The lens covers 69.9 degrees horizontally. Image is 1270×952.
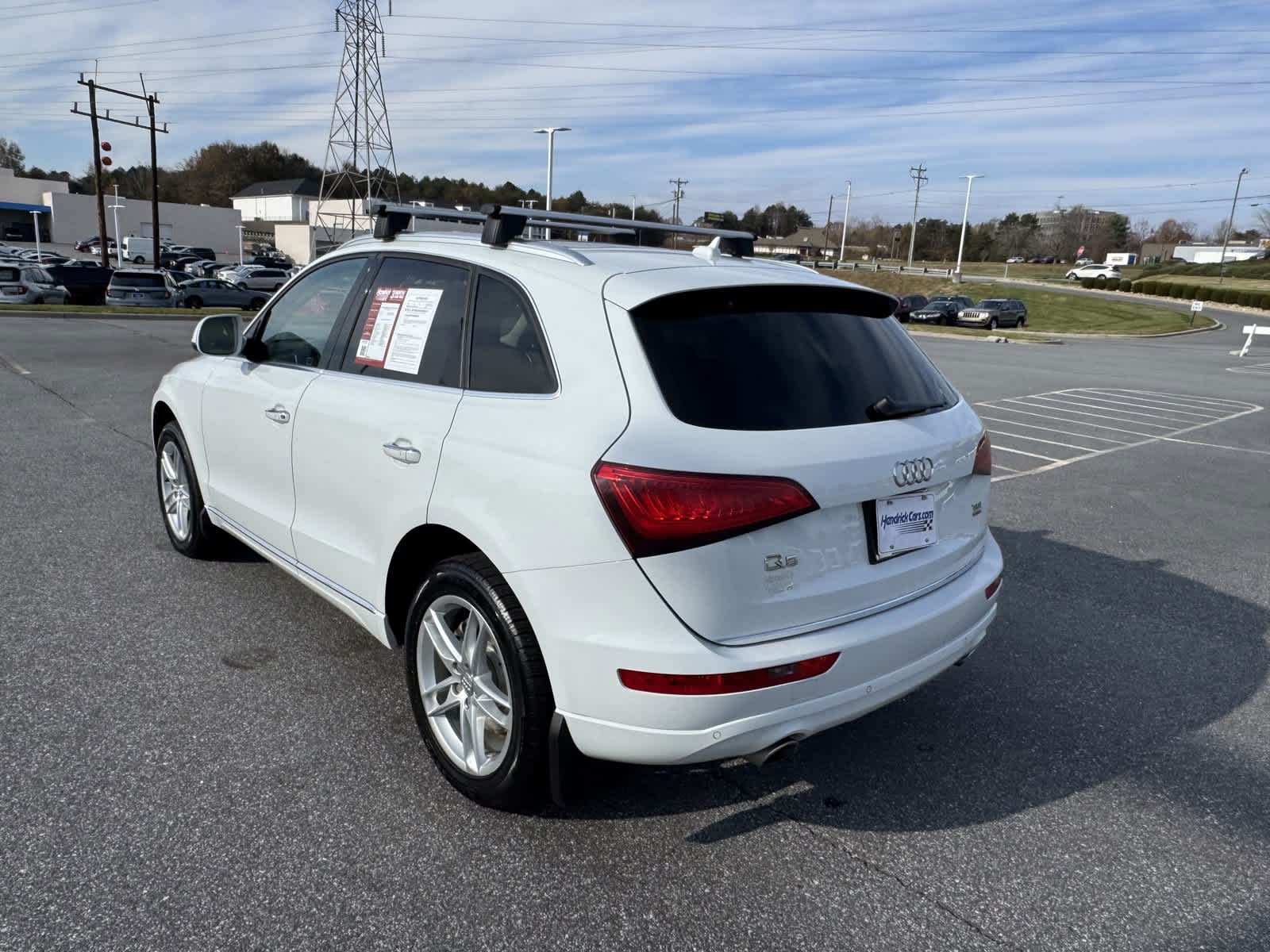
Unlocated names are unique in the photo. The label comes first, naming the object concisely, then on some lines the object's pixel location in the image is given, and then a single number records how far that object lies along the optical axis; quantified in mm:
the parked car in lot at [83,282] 31594
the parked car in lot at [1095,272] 92631
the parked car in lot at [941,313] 40438
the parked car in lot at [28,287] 25859
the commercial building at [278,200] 103625
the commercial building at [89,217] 79500
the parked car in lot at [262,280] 39422
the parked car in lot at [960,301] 42031
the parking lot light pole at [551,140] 40344
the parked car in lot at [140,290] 29000
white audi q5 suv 2395
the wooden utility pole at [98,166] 42712
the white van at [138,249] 64062
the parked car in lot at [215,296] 32250
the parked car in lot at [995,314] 40250
